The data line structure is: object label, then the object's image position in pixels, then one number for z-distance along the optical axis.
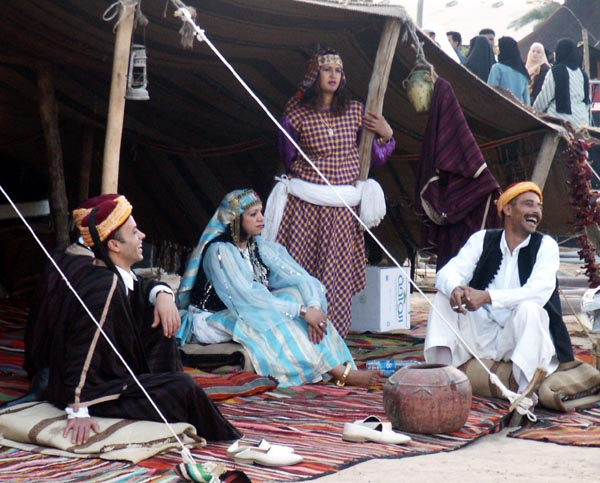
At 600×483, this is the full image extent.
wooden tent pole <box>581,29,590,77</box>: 17.06
